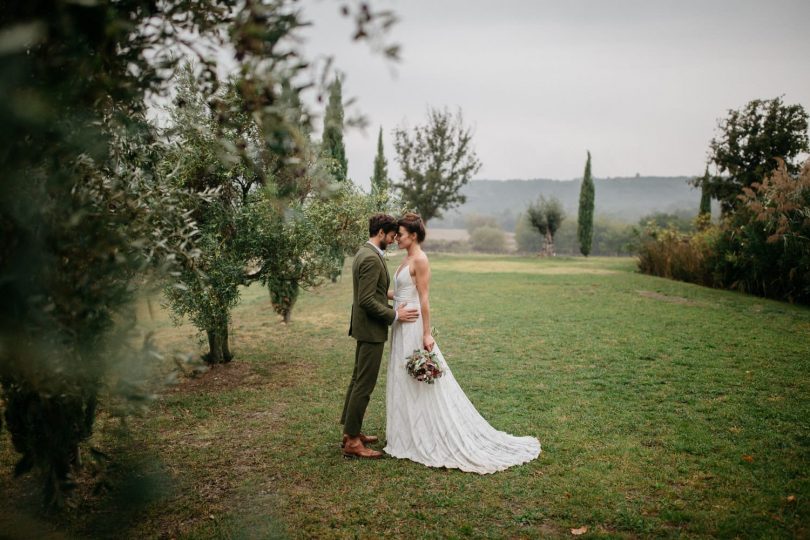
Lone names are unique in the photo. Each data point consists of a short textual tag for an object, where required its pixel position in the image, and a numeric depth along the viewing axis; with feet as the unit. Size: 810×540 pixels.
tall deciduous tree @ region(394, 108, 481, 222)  170.30
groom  19.07
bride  18.92
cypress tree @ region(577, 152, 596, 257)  160.86
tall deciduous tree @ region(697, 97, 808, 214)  113.09
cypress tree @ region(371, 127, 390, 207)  150.41
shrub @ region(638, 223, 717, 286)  71.36
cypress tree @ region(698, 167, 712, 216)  125.70
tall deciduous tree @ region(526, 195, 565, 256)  154.10
